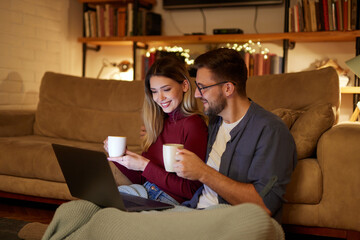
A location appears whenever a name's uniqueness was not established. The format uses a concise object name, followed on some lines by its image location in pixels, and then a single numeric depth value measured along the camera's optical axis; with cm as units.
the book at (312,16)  373
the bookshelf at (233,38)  373
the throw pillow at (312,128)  209
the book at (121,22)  445
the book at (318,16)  372
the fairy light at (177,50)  420
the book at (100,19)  454
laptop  133
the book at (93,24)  458
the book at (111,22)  449
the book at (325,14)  368
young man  142
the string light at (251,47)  410
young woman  166
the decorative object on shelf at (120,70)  470
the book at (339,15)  364
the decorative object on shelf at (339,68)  367
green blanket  111
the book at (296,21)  380
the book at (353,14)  359
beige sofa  202
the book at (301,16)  379
